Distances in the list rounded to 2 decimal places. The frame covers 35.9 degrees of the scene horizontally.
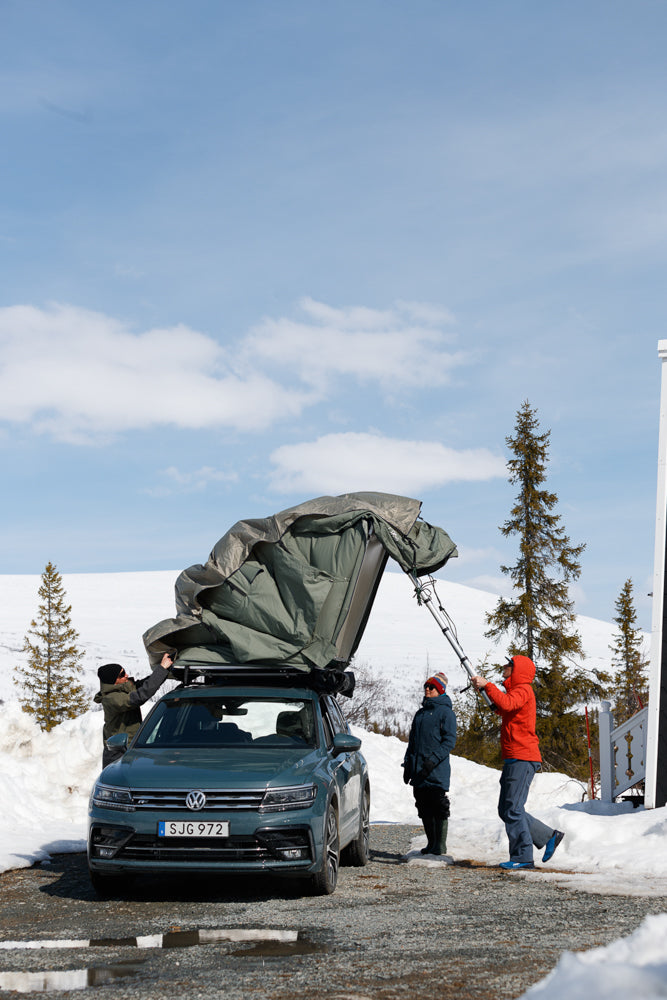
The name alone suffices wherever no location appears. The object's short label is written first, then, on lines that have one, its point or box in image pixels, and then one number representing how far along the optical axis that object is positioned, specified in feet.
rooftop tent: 30.99
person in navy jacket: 34.50
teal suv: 24.06
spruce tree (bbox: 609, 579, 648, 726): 166.71
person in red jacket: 30.73
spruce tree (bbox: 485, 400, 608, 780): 112.27
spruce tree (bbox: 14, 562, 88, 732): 173.44
